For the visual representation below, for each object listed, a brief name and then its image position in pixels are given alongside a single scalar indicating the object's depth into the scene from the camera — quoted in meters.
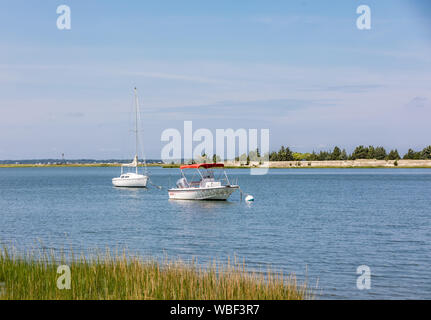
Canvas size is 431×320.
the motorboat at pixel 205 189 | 62.53
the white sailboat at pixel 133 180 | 99.18
